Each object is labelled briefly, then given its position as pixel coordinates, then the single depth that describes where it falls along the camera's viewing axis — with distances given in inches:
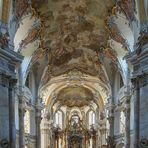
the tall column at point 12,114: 571.1
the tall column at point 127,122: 748.0
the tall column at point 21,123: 748.0
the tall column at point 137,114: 587.7
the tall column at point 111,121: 906.0
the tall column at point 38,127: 886.4
